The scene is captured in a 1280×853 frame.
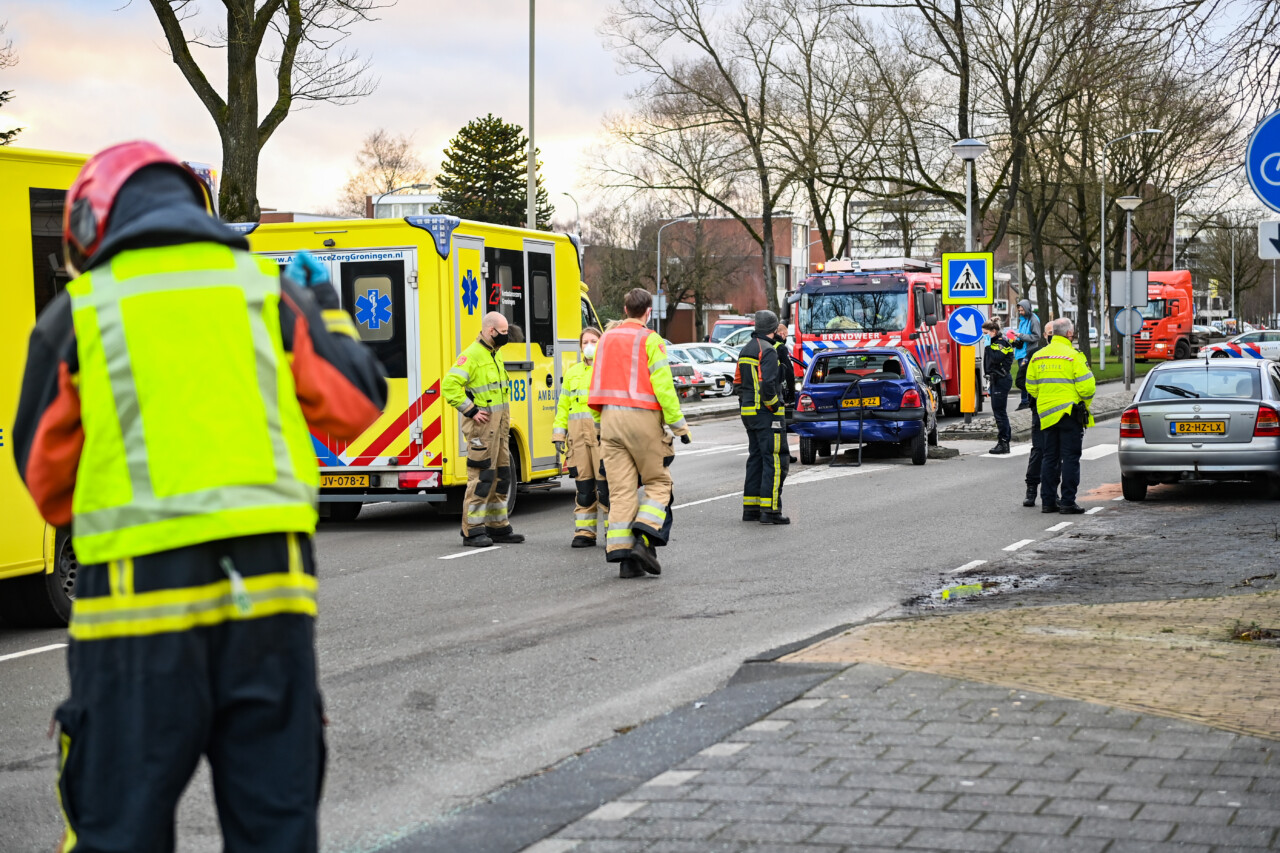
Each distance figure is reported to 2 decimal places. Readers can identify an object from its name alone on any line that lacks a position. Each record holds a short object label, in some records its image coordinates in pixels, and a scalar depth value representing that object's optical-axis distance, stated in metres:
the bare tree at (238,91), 21.62
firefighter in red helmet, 2.86
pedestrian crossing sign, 24.94
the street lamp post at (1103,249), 49.47
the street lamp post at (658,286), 62.94
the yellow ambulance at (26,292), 8.79
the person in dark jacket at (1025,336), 28.64
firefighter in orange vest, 10.80
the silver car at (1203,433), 15.61
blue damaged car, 21.20
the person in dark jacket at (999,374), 23.00
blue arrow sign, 24.70
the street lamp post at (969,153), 28.12
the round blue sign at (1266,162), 9.07
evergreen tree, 75.81
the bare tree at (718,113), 42.94
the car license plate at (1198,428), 15.70
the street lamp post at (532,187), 30.42
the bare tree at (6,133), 33.19
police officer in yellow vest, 14.83
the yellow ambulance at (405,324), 14.55
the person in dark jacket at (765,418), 14.25
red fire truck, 30.05
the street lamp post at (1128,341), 40.66
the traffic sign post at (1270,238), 9.87
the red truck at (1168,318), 63.78
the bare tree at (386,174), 76.38
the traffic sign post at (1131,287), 37.66
